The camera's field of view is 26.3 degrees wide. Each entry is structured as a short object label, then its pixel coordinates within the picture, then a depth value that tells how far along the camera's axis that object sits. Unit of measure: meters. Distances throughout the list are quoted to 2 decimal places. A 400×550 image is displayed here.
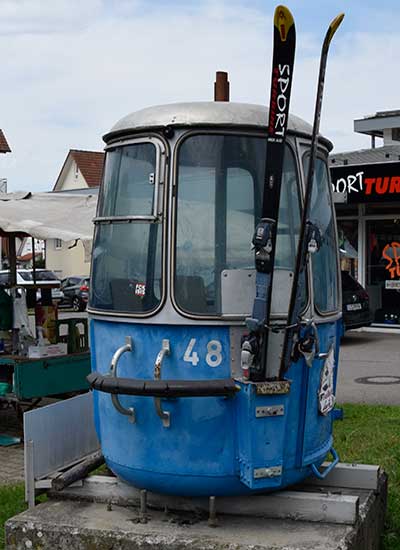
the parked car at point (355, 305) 17.00
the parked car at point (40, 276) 27.05
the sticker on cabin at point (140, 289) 4.56
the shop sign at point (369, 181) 17.97
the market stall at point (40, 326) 8.55
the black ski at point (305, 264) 4.21
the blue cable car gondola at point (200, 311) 4.40
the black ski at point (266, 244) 4.23
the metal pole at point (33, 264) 10.03
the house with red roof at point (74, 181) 47.40
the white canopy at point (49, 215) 8.41
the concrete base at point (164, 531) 4.40
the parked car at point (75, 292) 29.75
